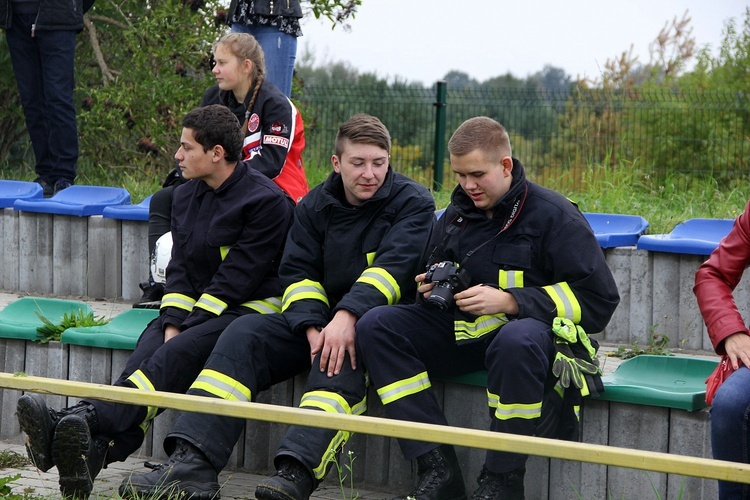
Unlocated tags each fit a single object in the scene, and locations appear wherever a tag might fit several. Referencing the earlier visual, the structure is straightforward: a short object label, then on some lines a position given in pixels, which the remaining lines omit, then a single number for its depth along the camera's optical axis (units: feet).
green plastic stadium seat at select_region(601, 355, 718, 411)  24.94
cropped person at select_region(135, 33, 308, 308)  35.99
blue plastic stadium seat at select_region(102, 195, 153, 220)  42.78
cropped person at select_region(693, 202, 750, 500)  21.59
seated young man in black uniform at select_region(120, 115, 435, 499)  25.98
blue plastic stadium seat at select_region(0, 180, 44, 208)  46.93
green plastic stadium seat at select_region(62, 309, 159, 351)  32.01
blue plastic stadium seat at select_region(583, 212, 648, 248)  36.96
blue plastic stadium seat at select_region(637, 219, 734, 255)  35.09
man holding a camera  24.32
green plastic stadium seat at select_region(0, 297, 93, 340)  33.76
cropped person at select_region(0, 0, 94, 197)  47.42
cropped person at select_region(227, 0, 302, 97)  40.70
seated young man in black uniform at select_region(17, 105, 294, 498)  28.27
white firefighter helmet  34.71
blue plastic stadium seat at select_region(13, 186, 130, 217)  44.65
